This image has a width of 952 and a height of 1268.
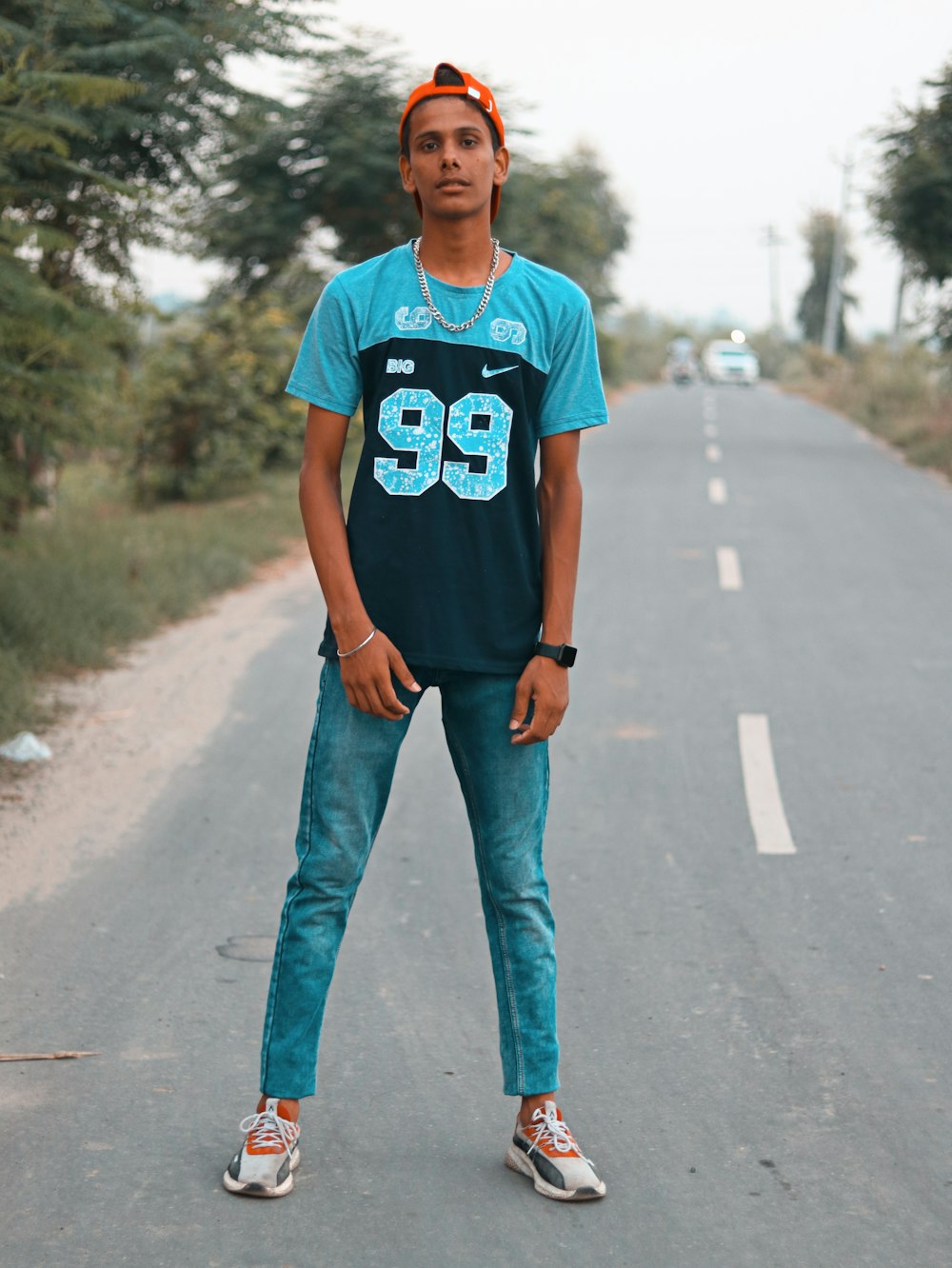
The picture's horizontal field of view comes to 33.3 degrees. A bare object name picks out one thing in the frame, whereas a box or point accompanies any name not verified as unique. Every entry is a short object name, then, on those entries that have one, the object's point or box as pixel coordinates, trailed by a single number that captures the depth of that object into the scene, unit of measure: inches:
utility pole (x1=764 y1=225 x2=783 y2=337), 3718.0
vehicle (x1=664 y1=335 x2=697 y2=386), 2241.6
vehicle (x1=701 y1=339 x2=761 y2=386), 2439.7
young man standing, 122.3
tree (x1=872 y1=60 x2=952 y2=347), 821.9
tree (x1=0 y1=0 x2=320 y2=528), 267.3
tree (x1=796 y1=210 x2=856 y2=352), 3085.6
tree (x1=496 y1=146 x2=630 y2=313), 927.7
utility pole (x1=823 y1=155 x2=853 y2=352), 2637.8
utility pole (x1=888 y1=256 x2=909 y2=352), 1800.0
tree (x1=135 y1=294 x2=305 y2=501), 651.5
